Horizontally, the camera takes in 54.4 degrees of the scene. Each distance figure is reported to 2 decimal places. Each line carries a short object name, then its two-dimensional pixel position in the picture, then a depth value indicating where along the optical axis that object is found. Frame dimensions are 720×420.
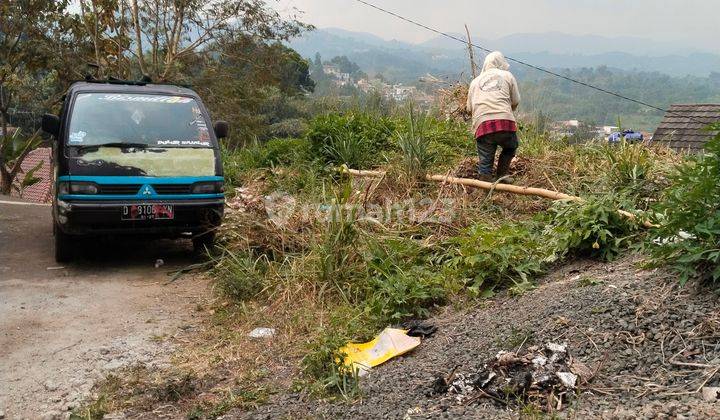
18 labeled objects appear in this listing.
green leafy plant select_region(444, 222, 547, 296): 5.37
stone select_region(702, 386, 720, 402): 3.16
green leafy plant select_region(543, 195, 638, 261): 5.29
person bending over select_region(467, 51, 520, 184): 7.76
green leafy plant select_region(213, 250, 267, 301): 6.06
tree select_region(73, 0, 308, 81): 18.53
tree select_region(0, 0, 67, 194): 18.11
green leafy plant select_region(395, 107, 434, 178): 8.19
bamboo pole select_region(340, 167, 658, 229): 6.53
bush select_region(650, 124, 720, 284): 3.97
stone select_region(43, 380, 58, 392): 4.34
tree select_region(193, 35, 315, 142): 20.92
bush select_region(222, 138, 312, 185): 10.46
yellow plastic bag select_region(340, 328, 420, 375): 4.48
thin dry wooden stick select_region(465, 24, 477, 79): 11.52
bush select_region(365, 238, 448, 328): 5.21
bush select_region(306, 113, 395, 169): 9.75
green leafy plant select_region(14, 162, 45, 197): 15.39
